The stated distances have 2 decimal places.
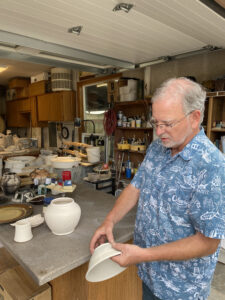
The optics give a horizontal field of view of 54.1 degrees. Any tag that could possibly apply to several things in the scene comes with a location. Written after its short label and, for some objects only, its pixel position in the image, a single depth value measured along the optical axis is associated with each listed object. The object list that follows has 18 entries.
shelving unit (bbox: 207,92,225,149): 2.31
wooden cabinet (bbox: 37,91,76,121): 4.74
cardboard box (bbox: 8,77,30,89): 5.97
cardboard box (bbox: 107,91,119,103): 3.54
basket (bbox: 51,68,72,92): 4.70
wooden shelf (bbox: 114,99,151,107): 2.97
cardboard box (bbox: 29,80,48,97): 5.29
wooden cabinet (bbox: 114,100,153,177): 3.24
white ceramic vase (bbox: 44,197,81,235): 1.14
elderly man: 0.80
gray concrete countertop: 0.94
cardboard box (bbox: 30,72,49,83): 5.30
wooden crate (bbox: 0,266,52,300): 1.14
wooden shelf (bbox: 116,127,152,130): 3.10
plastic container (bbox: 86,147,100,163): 3.28
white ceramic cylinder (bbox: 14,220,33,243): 1.13
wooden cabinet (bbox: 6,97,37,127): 5.78
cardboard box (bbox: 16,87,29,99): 6.01
